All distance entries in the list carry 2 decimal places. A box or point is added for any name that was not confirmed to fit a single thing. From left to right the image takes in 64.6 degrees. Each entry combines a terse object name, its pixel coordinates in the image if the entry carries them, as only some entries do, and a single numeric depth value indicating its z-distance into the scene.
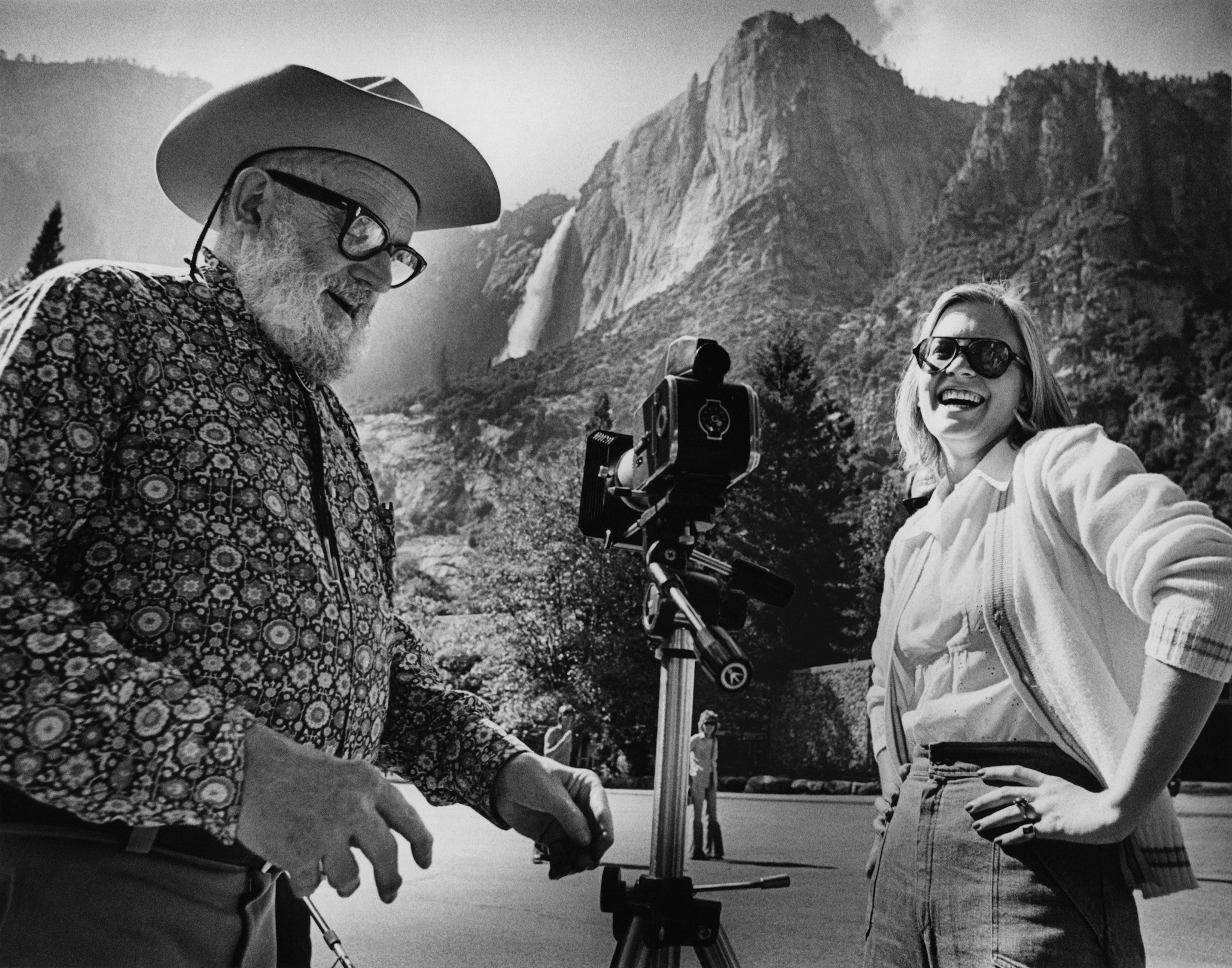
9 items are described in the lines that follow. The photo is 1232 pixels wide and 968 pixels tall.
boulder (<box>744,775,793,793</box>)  17.16
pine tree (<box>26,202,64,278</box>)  22.41
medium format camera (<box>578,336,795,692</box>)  1.22
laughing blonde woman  1.27
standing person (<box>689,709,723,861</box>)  8.73
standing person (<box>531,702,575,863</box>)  9.48
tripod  1.22
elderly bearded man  0.82
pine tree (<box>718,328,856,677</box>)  21.56
